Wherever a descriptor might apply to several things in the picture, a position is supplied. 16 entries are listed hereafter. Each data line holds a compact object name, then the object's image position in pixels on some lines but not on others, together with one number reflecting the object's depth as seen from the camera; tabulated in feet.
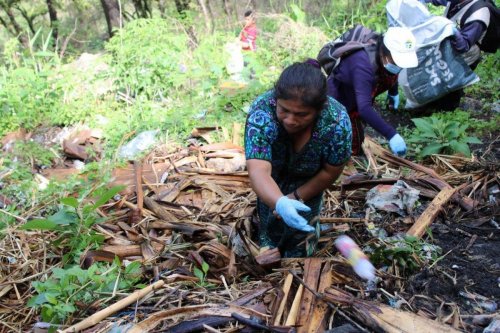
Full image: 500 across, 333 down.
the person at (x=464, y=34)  15.66
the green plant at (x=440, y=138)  13.35
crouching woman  7.11
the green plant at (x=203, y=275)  8.18
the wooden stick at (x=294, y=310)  6.47
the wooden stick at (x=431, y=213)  9.69
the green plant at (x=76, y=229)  9.30
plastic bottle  7.49
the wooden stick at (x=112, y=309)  6.77
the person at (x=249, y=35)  26.55
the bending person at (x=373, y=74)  11.35
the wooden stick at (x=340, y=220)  10.39
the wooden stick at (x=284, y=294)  6.61
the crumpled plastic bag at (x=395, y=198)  10.76
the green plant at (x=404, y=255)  8.09
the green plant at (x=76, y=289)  7.13
